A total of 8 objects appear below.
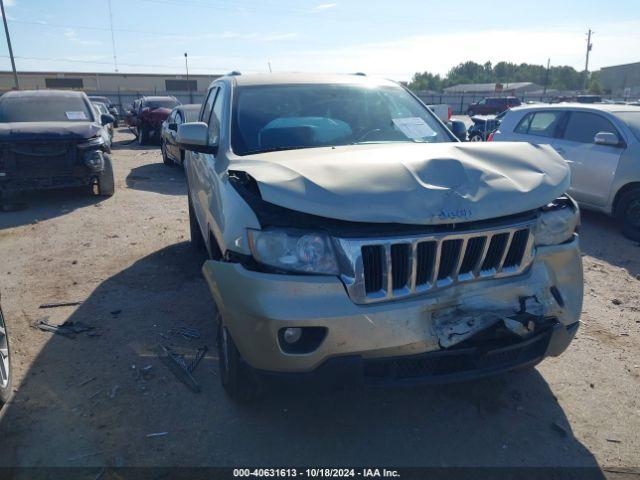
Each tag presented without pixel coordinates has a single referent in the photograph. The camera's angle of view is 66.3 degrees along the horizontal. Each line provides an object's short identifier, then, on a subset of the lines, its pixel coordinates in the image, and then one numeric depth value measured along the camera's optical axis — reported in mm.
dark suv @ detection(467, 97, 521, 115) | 36906
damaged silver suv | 2205
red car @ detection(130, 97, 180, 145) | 16547
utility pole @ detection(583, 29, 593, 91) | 65625
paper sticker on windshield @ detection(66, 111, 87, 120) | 8828
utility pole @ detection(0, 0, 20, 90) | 31359
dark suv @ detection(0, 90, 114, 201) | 7660
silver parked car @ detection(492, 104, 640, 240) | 6422
